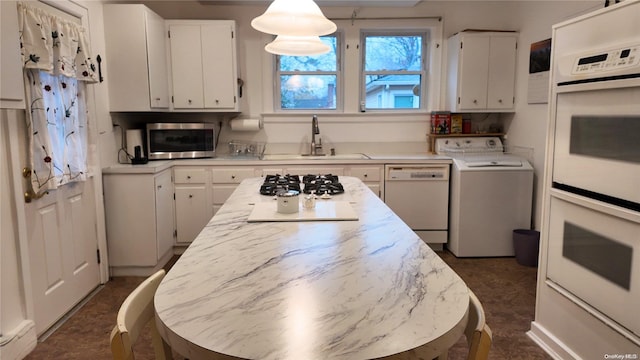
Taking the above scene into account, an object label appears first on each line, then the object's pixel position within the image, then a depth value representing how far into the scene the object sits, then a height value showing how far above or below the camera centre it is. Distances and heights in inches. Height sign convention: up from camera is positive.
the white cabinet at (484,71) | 163.5 +22.1
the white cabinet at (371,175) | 156.3 -16.8
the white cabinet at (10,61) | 74.4 +12.7
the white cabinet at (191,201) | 154.1 -25.6
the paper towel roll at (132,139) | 146.3 -2.9
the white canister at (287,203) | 74.2 -12.7
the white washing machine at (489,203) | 149.6 -26.4
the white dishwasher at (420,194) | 156.3 -24.1
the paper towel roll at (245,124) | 167.6 +2.3
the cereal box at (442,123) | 174.4 +2.2
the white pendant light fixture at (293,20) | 77.4 +20.4
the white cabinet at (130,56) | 137.1 +24.3
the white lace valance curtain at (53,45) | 90.1 +20.1
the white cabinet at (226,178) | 154.7 -17.4
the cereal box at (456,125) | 175.6 +1.4
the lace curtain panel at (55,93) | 92.2 +9.1
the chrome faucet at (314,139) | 170.6 -3.9
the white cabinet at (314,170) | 155.6 -14.8
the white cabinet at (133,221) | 133.1 -28.6
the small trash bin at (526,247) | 143.6 -40.5
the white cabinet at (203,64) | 156.4 +24.4
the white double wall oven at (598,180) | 68.9 -9.5
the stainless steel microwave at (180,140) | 155.3 -3.7
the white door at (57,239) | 91.7 -27.1
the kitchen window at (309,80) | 178.5 +20.7
